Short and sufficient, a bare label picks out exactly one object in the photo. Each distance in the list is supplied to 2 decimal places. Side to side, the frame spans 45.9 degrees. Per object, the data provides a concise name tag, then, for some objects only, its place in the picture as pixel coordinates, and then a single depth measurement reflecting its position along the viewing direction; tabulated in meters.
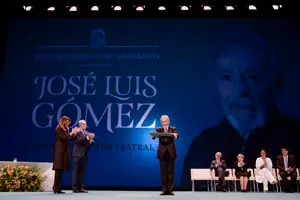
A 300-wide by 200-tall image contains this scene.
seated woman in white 8.59
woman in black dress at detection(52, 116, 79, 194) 5.92
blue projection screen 9.52
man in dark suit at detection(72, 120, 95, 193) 6.25
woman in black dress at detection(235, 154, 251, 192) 8.63
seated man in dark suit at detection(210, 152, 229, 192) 8.60
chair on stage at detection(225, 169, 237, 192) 8.86
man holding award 5.51
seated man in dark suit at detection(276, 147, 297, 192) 8.57
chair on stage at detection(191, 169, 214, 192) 8.84
